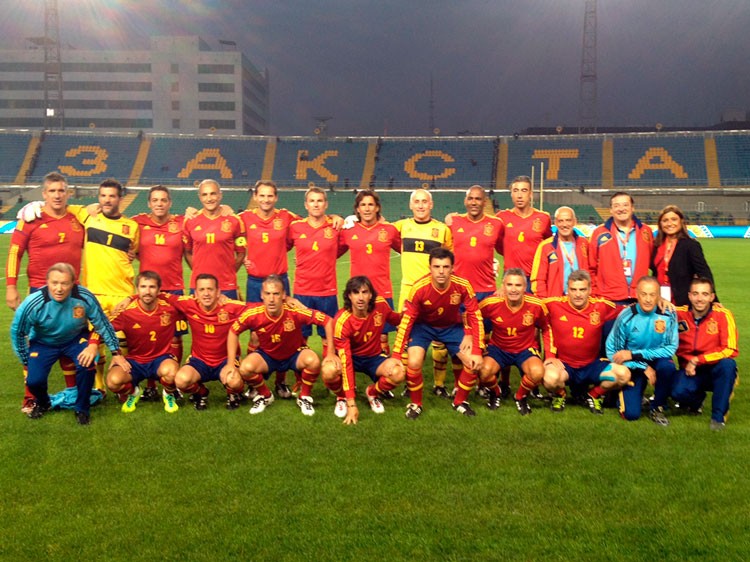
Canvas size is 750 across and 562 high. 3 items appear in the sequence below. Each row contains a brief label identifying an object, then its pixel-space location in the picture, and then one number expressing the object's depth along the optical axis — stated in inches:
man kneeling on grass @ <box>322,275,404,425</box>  197.8
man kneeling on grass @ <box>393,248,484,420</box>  200.1
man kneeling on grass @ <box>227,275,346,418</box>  204.4
